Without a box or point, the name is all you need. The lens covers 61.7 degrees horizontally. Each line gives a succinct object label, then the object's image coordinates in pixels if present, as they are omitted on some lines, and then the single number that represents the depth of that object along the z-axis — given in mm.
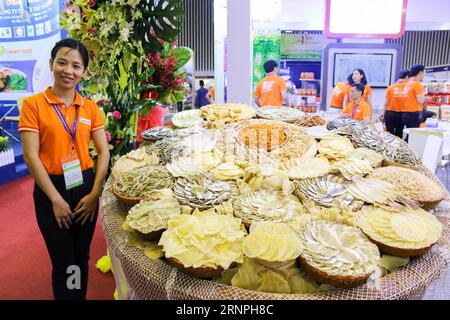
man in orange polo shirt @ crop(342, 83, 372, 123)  5543
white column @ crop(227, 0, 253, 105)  3967
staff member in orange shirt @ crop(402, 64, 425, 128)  6243
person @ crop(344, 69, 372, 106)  6320
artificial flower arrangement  2536
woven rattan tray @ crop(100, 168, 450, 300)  1162
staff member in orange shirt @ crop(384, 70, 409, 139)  6320
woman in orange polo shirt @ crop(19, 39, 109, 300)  1881
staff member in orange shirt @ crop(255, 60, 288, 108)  5977
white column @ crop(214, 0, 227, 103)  7147
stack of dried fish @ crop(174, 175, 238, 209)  1562
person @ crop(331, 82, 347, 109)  6445
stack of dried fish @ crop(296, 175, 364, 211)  1523
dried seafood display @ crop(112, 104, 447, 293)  1232
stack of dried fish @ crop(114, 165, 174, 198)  1722
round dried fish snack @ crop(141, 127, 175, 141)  2389
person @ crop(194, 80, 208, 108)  9129
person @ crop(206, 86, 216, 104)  8992
